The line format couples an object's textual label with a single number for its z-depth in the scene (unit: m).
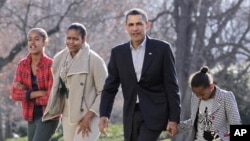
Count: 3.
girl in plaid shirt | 14.82
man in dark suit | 12.18
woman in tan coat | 14.09
